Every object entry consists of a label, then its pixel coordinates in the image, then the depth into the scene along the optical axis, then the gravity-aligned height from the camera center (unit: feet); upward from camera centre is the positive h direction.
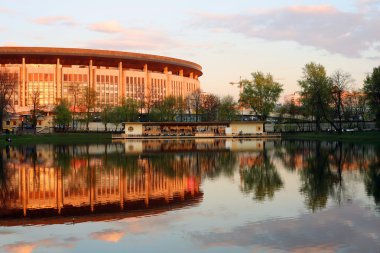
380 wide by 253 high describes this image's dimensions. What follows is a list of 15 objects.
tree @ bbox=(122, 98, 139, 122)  320.29 +7.62
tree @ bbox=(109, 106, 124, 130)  318.04 +4.54
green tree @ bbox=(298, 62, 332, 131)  250.16 +16.28
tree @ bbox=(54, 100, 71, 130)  296.10 +4.41
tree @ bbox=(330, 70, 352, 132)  250.02 +18.12
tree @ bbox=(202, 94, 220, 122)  356.59 +10.87
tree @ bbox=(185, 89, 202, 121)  360.97 +15.23
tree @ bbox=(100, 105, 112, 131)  318.04 +4.57
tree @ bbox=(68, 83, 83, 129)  332.72 +21.35
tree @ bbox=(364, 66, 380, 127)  202.59 +12.24
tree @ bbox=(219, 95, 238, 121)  359.25 +7.70
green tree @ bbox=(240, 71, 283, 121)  339.98 +19.20
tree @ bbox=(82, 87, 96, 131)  320.91 +14.87
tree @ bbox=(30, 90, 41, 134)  299.85 +4.57
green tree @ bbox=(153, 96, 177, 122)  332.68 +8.98
